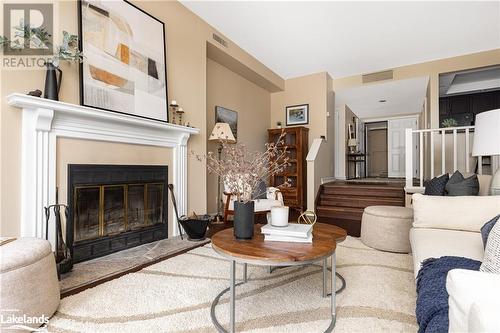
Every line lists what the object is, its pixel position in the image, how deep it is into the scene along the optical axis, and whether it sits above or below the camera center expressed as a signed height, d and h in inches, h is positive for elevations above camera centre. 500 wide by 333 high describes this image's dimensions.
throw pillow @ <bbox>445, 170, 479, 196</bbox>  82.9 -7.1
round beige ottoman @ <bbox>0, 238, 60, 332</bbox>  49.0 -22.9
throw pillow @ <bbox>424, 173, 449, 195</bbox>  90.3 -7.5
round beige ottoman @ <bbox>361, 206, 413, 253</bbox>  102.5 -26.0
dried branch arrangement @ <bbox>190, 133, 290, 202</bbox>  60.4 -2.0
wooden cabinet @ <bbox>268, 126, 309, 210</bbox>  194.9 -2.9
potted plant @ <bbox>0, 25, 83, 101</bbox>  73.7 +35.4
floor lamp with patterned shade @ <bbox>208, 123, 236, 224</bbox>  145.3 +17.9
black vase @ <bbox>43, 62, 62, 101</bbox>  77.1 +24.9
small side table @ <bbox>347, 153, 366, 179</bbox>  278.5 +6.9
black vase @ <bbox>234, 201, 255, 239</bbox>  59.8 -12.5
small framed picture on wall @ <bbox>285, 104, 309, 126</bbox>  216.2 +43.1
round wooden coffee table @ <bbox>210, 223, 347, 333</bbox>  48.0 -17.2
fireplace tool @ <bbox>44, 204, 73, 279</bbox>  76.3 -25.1
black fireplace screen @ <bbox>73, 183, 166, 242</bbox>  89.0 -16.3
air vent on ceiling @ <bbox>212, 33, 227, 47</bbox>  144.9 +72.2
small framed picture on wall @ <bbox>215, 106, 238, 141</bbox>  168.6 +33.0
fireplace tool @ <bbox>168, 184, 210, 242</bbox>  113.2 -26.3
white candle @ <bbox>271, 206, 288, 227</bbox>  62.9 -12.3
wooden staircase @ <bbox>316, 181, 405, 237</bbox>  167.4 -23.8
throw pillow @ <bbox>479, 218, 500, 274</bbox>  40.7 -14.7
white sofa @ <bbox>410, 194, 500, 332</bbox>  24.3 -14.5
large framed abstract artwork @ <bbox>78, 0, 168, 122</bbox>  88.4 +40.7
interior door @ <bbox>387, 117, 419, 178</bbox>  322.7 +27.1
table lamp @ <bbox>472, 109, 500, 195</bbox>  67.3 +8.2
